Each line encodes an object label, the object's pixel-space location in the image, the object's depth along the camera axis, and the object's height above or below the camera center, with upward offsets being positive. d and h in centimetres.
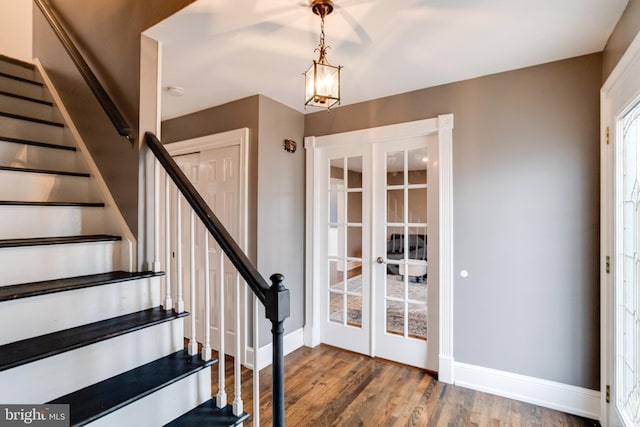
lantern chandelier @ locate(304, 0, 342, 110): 151 +64
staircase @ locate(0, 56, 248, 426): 123 -46
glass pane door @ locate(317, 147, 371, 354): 306 -37
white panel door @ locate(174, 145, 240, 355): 300 +9
